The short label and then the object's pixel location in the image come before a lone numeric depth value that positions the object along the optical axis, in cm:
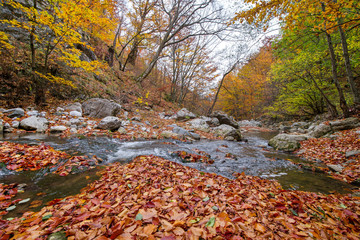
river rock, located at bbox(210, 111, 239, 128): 1108
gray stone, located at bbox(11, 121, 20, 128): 419
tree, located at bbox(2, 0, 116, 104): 447
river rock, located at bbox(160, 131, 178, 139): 627
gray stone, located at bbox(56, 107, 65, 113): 588
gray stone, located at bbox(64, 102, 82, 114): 628
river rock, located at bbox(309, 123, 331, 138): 610
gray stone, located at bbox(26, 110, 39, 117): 497
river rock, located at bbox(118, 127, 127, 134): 586
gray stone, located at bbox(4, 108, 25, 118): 450
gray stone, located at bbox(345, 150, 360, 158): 367
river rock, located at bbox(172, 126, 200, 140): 673
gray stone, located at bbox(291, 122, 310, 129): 1081
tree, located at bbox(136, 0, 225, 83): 985
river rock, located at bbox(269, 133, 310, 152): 538
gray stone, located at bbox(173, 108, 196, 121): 1083
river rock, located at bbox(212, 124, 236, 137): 804
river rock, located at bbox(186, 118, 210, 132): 902
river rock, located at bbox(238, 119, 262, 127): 1708
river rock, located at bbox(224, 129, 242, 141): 760
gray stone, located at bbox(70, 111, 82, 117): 601
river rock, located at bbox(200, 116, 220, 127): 1111
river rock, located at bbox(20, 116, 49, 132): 434
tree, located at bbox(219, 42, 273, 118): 1838
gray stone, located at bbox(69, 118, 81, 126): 547
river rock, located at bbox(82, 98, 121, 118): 669
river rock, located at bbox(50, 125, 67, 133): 466
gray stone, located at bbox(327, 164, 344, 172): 327
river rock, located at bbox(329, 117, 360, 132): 557
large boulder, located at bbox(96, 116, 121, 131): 576
